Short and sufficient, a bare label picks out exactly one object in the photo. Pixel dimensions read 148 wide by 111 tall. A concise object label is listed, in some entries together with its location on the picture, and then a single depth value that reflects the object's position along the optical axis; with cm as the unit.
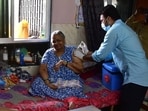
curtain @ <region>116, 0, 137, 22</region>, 372
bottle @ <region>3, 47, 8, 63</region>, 318
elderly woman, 269
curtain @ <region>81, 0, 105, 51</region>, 343
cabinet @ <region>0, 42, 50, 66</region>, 324
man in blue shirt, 247
